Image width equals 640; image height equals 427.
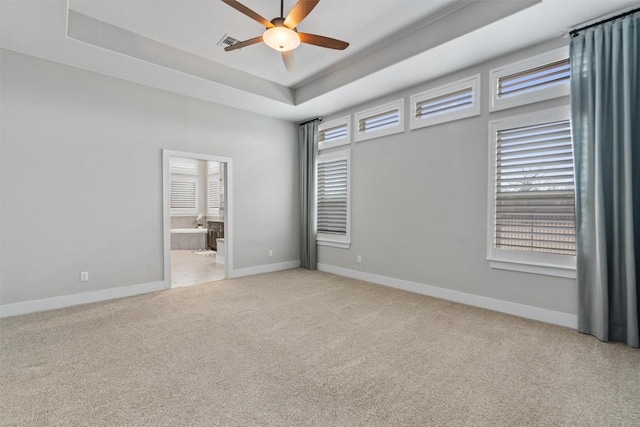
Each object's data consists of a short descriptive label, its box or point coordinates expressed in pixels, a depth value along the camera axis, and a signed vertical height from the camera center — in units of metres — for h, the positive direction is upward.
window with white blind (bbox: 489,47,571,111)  3.27 +1.54
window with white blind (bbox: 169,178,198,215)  9.71 +0.58
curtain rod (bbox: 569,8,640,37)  2.78 +1.86
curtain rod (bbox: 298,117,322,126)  6.08 +1.91
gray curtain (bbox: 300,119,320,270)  6.16 +0.46
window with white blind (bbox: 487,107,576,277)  3.25 +0.22
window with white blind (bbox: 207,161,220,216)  9.85 +0.79
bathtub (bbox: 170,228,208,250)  9.25 -0.83
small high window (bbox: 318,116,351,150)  5.63 +1.56
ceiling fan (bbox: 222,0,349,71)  2.53 +1.71
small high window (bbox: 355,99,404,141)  4.78 +1.56
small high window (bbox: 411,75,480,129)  3.93 +1.54
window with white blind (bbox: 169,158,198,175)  9.62 +1.50
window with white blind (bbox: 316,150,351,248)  5.67 +0.26
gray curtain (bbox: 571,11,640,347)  2.76 +0.38
